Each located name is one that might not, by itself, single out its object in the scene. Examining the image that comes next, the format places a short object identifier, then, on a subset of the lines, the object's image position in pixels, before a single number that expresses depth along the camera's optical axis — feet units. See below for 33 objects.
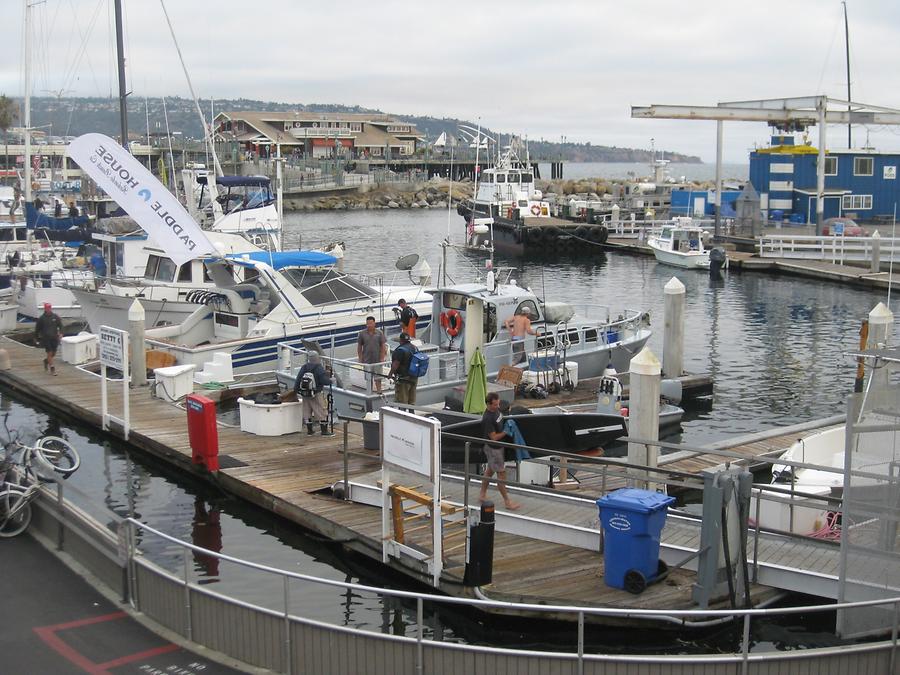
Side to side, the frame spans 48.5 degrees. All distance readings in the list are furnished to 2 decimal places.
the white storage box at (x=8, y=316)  95.91
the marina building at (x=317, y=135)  456.45
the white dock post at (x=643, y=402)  45.42
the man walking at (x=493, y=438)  39.22
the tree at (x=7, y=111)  379.96
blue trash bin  33.24
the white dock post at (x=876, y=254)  140.77
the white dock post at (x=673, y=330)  71.92
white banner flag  71.72
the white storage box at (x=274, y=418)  55.16
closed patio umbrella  53.21
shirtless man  66.44
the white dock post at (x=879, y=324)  62.44
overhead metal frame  171.83
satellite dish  80.28
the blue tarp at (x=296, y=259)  79.15
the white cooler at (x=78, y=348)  77.92
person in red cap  73.82
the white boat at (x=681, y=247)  166.77
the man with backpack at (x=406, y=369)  55.67
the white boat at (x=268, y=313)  76.48
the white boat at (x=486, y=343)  62.08
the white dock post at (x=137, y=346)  67.77
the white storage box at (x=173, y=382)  64.49
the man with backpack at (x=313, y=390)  52.27
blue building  192.03
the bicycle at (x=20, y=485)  37.99
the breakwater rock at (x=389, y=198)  352.49
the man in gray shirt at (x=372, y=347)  60.80
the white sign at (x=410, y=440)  33.86
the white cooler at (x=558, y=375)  65.51
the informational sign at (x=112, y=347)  57.52
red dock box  48.88
